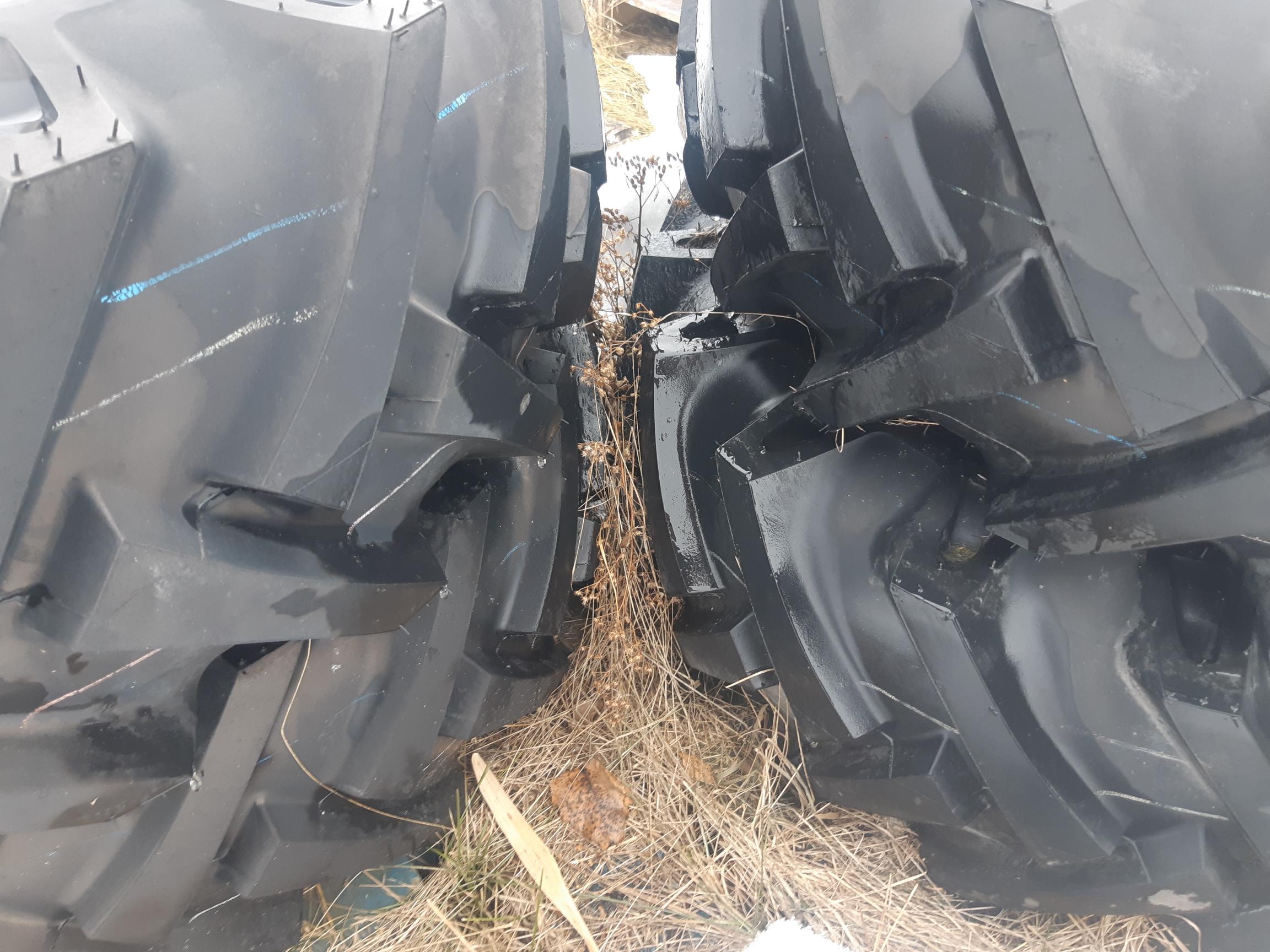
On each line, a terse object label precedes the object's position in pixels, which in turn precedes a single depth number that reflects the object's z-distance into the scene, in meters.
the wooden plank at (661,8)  3.41
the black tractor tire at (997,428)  0.79
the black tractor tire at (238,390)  0.72
